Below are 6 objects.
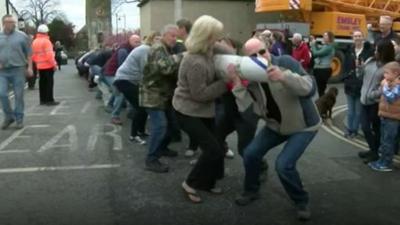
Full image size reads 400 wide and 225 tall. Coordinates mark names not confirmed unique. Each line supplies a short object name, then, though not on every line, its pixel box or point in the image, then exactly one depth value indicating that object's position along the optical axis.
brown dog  10.83
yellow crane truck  19.12
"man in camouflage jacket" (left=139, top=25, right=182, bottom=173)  6.26
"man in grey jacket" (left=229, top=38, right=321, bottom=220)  4.84
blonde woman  5.25
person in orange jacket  12.98
